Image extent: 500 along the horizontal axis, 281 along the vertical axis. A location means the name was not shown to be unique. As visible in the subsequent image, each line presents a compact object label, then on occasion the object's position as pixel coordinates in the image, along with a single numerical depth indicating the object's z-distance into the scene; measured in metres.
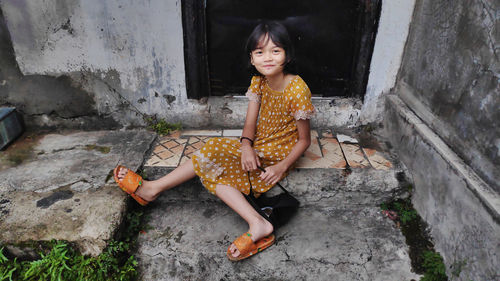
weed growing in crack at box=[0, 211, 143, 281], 2.00
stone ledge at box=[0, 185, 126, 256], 2.09
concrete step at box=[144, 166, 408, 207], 2.60
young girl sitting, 2.12
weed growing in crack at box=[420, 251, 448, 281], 2.06
